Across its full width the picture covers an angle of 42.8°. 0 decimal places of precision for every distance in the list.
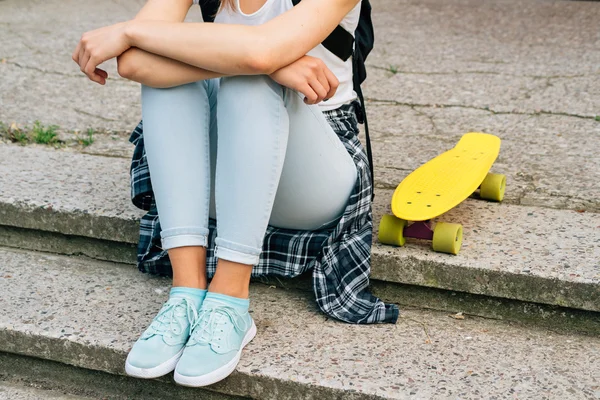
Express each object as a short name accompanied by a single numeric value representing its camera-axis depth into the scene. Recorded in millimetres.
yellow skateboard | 1847
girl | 1574
